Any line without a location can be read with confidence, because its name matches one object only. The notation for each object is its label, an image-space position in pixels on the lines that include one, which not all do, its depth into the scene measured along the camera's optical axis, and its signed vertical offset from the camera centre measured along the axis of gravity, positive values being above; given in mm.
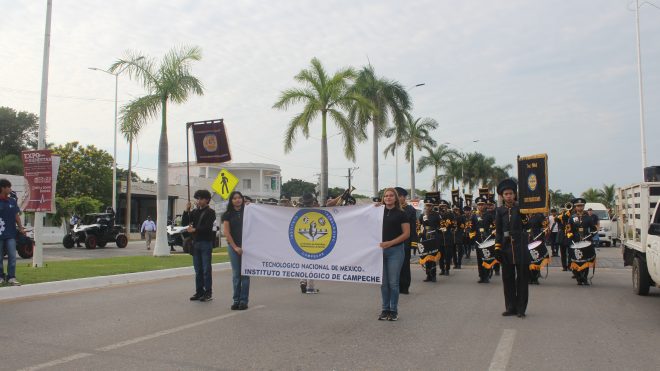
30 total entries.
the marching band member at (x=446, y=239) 14611 -546
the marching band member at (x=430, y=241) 13344 -544
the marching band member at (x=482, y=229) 13164 -274
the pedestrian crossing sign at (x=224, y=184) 18406 +1120
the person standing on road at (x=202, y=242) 9602 -381
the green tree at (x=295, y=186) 122250 +6932
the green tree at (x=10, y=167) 43228 +3983
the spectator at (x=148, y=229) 29672 -502
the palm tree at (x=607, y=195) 83325 +3341
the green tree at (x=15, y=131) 55531 +8672
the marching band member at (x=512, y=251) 8211 -478
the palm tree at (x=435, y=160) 56938 +5740
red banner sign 14594 +1008
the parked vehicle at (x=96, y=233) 28750 -673
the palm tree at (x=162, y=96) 20533 +4437
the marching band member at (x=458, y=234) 16719 -469
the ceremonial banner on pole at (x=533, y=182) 11852 +772
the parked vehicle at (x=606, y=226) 30672 -474
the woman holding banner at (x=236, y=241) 8914 -349
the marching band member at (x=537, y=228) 11954 -220
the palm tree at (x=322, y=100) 26797 +5502
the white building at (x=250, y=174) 74250 +5868
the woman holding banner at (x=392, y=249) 7957 -433
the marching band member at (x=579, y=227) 13008 -222
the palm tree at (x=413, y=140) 47888 +6594
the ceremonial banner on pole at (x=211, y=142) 21484 +2886
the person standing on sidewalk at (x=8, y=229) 10516 -177
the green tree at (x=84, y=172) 42344 +3544
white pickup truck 8726 -292
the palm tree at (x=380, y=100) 34250 +7175
